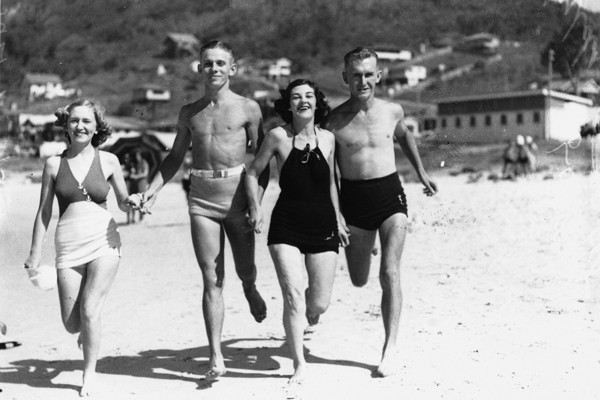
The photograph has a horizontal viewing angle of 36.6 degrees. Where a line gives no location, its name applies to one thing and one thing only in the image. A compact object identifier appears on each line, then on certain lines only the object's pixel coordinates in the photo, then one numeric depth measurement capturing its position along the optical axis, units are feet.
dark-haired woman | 18.60
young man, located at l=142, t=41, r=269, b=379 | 19.19
